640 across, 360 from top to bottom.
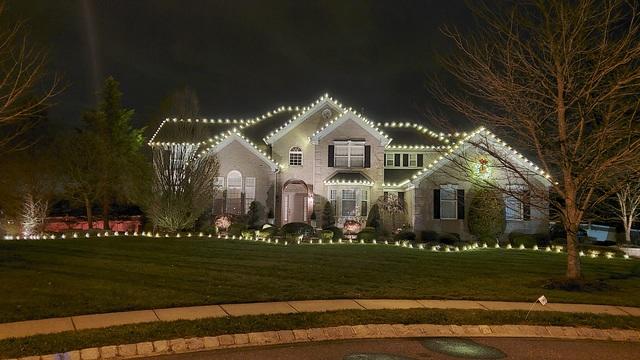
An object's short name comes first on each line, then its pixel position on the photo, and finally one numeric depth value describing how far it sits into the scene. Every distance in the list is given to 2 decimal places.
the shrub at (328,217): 31.41
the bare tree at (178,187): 24.84
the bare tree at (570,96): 12.19
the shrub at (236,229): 27.47
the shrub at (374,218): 30.29
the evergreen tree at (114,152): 35.19
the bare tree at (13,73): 11.17
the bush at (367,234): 26.08
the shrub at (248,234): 26.20
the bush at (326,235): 26.14
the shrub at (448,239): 26.55
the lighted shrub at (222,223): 28.73
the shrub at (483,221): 28.00
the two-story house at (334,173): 29.88
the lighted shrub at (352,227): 28.44
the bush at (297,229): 27.17
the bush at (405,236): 26.92
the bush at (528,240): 26.44
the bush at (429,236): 27.98
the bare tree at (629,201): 28.27
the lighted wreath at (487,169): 27.32
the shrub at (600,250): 23.15
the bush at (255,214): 31.05
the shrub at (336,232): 27.11
